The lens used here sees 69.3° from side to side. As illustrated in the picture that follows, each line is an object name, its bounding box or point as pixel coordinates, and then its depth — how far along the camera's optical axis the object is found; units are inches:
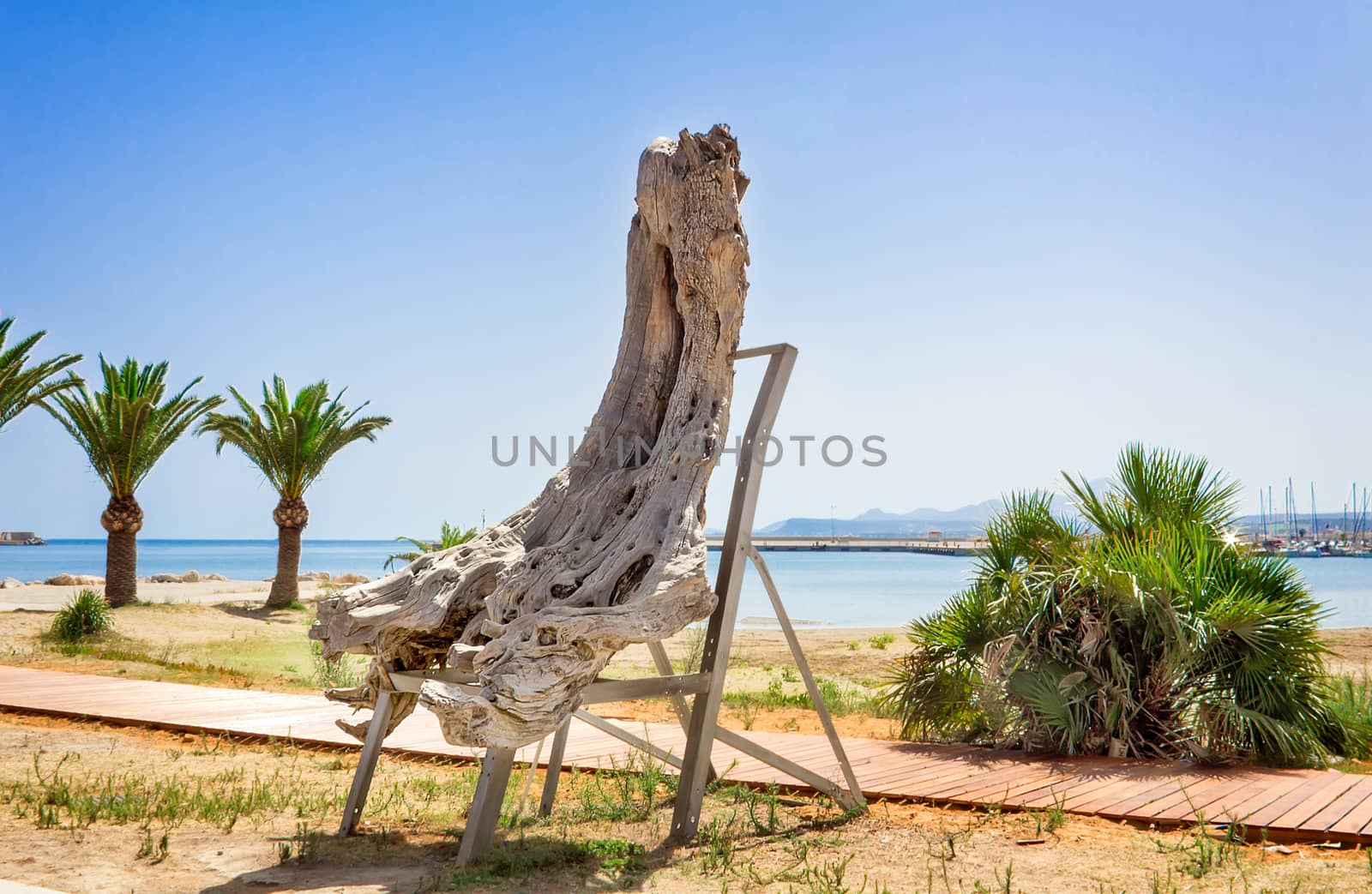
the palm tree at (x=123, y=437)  888.3
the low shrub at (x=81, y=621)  622.2
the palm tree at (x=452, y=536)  709.3
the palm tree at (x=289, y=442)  976.3
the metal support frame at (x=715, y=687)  191.3
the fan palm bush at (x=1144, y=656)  258.2
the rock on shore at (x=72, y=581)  1392.7
